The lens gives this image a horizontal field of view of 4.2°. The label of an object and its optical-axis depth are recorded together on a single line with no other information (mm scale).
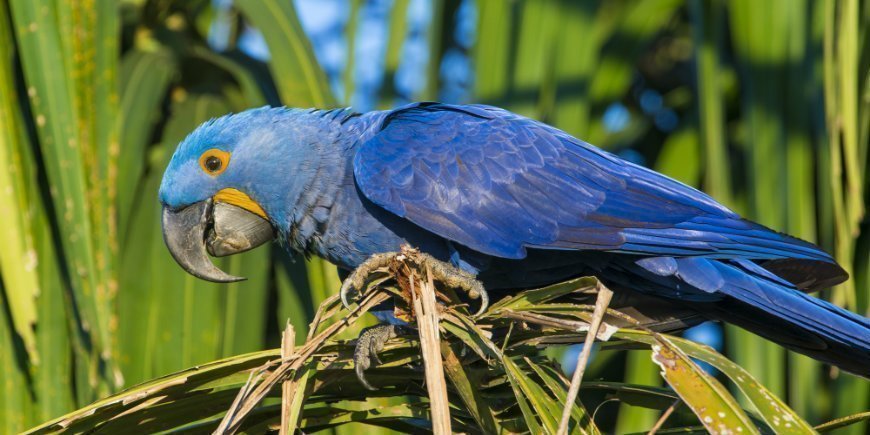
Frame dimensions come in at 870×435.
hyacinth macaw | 10007
